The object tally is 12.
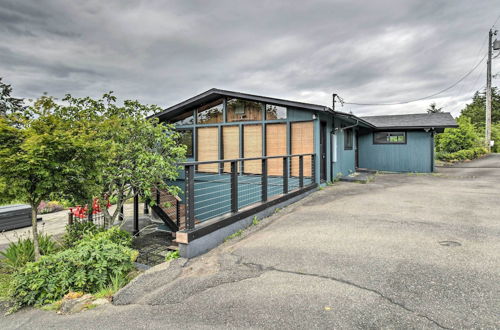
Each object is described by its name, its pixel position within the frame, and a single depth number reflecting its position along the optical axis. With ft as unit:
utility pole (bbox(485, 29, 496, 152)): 64.77
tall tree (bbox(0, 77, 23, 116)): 82.79
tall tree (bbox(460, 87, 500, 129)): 114.21
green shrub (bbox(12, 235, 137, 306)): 9.66
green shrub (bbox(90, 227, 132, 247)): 14.02
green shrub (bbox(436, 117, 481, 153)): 62.03
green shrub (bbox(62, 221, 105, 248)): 17.03
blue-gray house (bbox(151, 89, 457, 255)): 26.30
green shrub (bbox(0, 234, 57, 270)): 13.47
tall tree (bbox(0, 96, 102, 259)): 11.65
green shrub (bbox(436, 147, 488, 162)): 56.39
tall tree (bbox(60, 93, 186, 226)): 16.93
